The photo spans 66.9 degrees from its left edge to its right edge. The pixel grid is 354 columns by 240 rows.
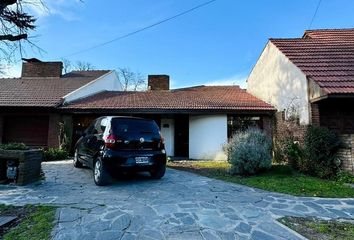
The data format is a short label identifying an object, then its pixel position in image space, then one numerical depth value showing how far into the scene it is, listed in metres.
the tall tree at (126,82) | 38.26
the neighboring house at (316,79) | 9.01
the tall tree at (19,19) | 5.78
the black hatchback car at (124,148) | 6.71
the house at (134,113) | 14.08
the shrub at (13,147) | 7.51
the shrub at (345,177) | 7.81
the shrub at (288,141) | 9.69
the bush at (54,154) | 13.08
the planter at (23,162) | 6.87
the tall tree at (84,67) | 36.50
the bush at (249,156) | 8.61
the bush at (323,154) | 8.35
